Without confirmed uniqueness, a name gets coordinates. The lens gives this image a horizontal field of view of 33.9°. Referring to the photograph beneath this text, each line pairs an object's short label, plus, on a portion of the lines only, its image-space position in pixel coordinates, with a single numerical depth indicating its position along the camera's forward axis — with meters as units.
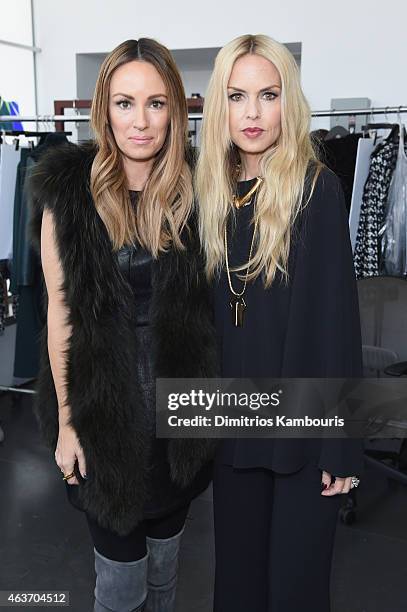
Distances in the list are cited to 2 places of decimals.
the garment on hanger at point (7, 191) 3.44
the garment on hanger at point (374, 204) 3.37
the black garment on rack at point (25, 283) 3.41
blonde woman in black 1.43
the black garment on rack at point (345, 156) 3.47
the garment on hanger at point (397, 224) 3.33
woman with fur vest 1.42
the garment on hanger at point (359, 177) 3.34
